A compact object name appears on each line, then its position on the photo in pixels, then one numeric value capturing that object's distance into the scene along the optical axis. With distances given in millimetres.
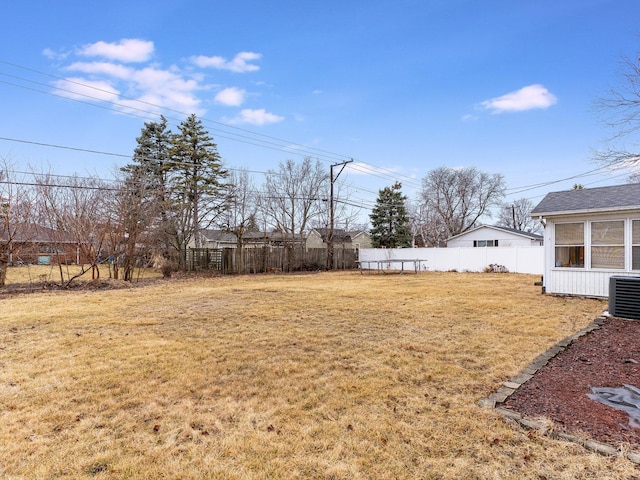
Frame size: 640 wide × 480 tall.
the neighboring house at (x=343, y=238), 24825
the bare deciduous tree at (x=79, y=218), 11578
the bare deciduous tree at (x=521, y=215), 42688
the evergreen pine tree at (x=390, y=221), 30578
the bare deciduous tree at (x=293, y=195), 20953
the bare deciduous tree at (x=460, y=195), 36156
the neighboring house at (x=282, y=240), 20153
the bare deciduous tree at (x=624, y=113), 8641
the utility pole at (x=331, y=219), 20797
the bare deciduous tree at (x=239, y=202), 19906
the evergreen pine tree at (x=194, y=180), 18781
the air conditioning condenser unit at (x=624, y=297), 6039
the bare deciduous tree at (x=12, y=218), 10812
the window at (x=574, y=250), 8750
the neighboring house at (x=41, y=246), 11031
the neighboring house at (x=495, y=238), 22086
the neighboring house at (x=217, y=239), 29312
